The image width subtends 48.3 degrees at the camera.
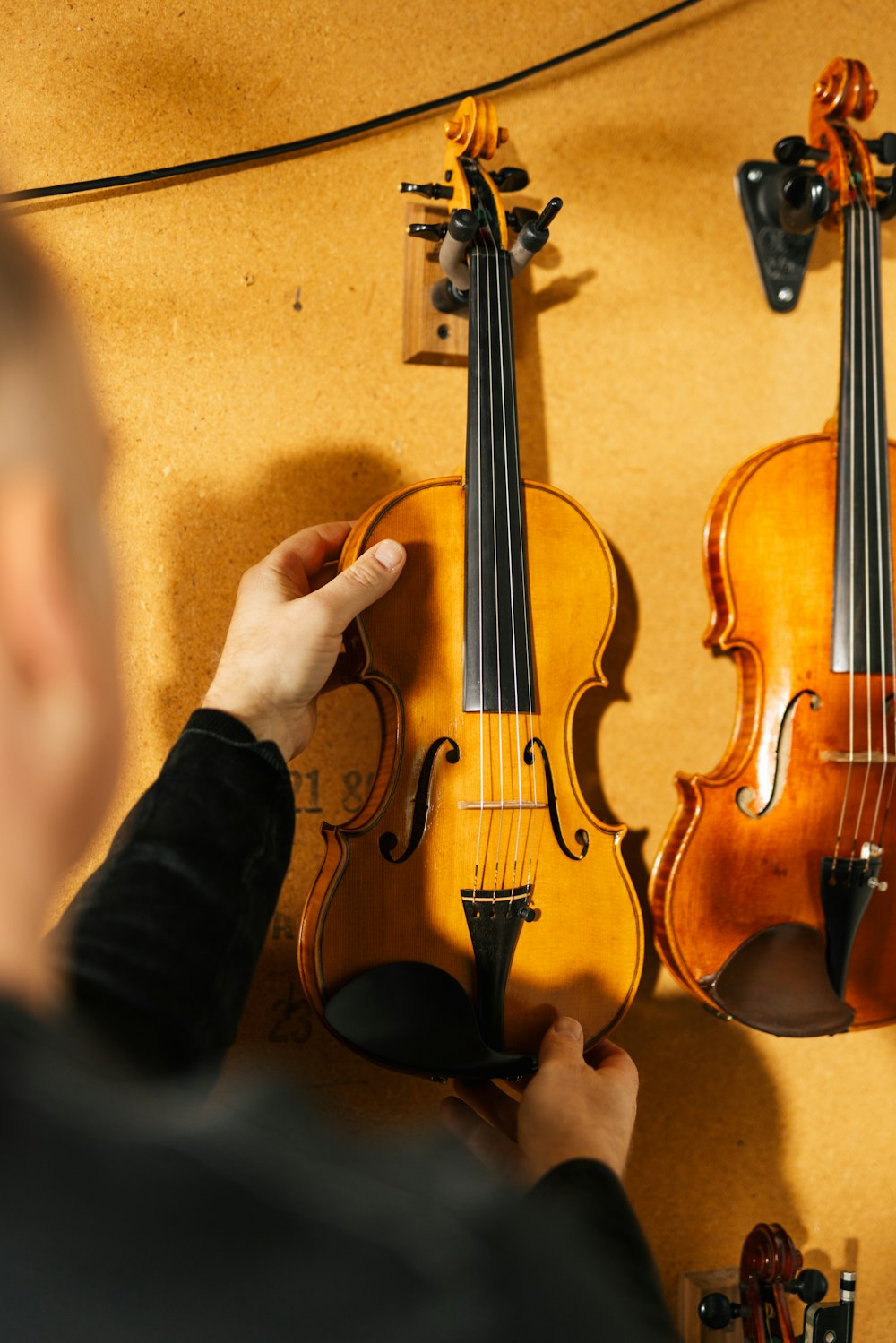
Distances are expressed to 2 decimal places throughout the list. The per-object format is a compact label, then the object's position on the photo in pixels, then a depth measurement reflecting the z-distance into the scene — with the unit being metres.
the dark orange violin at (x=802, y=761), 1.17
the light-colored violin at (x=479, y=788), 0.97
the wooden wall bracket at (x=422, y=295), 1.27
